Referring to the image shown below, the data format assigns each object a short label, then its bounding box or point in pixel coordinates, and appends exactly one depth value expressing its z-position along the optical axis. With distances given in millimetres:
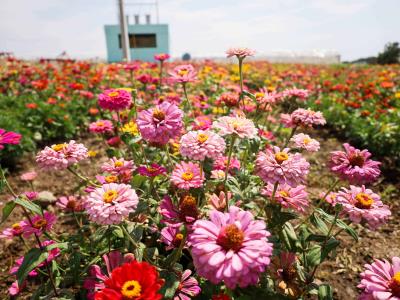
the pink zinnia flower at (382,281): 331
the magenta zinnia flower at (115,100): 542
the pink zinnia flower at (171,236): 443
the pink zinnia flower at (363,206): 404
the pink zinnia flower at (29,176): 760
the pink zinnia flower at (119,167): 535
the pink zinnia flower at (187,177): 416
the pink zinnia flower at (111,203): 354
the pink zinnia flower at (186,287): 412
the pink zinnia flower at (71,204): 681
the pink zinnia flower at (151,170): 459
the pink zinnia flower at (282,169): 403
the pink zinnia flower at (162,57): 1016
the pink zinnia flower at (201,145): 402
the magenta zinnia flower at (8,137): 427
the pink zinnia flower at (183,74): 621
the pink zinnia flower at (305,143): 529
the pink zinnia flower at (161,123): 425
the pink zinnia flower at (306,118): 562
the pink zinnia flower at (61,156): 449
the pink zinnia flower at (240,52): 598
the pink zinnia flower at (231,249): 286
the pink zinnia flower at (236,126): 412
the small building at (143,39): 19660
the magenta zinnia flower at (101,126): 721
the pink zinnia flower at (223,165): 562
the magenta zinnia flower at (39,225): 502
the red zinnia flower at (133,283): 288
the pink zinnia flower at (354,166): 456
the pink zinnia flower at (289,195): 482
